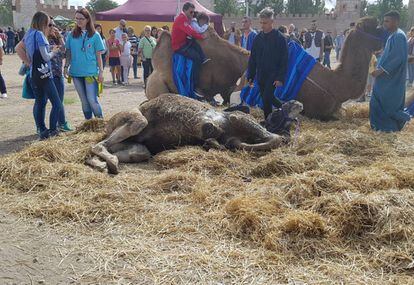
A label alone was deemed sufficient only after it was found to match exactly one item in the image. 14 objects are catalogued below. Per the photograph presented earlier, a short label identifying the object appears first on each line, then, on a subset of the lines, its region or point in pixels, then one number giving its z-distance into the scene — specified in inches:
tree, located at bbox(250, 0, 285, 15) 2225.6
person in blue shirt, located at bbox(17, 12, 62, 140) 231.9
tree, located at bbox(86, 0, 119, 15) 2305.6
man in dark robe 252.5
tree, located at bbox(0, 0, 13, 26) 2620.6
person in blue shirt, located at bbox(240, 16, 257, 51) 395.5
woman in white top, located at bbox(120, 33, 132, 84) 552.4
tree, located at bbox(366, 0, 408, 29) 1833.9
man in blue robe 252.1
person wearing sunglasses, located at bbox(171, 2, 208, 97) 315.9
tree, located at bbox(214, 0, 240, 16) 2416.3
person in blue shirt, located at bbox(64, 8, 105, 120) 255.1
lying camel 199.6
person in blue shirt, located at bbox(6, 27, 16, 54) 1191.6
